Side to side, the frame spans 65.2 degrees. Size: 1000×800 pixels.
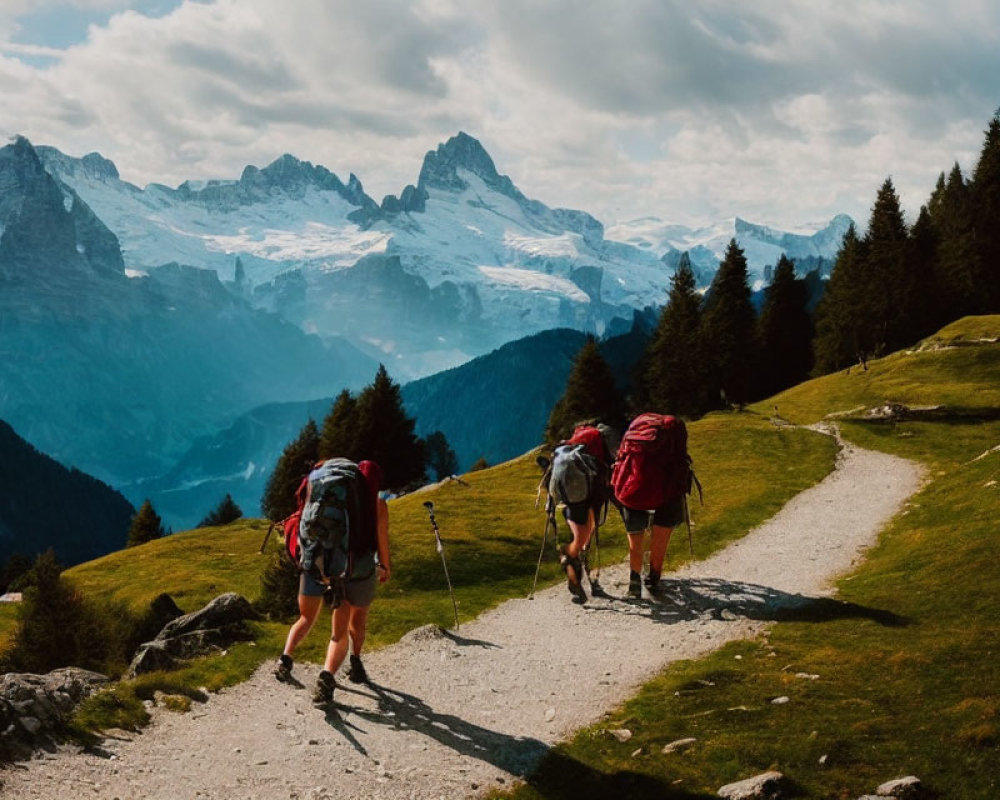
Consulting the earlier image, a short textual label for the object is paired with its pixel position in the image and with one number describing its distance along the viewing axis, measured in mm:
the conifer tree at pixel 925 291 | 77438
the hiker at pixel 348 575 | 11773
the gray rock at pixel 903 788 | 7777
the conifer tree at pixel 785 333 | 98750
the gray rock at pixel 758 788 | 8203
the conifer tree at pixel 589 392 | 88438
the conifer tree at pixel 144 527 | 92562
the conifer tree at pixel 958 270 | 81812
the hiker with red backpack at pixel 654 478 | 17484
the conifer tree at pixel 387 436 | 81375
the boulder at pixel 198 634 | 15406
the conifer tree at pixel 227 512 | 113438
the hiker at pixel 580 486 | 17656
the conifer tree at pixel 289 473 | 83400
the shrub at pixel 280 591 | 20953
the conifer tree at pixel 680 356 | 75125
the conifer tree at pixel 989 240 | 81750
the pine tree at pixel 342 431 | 81188
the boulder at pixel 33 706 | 9891
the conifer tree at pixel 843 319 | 77938
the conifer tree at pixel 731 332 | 76375
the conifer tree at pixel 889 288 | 76438
